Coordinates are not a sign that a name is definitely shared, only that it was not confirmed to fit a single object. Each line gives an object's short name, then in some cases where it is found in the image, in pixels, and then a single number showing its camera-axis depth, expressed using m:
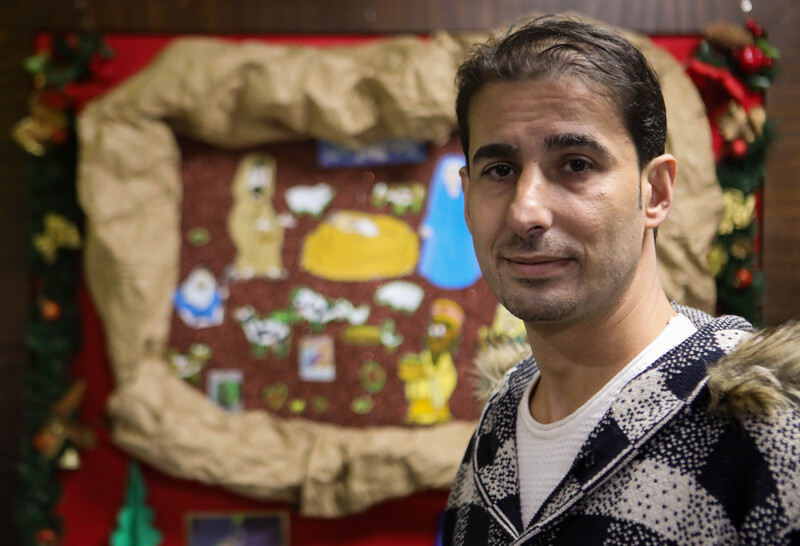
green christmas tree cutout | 2.26
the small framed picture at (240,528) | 2.29
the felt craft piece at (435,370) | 2.26
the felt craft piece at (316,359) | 2.30
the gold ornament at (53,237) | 2.27
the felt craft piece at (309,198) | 2.32
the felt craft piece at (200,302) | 2.32
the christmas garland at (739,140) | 2.25
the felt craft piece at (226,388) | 2.30
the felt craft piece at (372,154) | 2.29
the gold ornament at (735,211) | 2.26
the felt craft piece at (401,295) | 2.30
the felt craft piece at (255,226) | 2.32
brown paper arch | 2.17
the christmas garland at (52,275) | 2.23
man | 0.71
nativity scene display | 2.29
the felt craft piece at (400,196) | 2.31
